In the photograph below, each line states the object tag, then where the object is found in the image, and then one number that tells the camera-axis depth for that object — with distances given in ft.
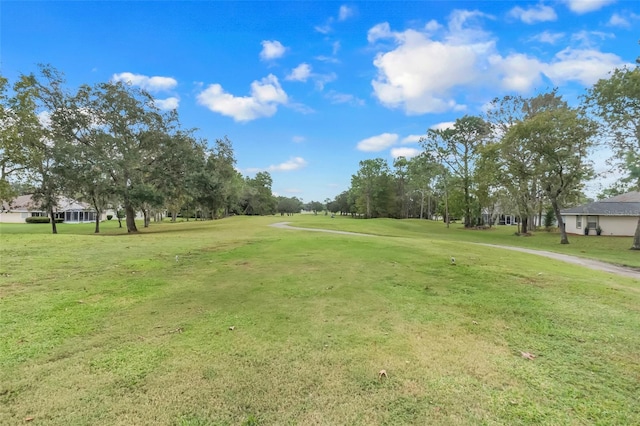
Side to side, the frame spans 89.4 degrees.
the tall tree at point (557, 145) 73.82
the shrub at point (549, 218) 130.91
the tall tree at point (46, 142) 70.79
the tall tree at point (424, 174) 144.77
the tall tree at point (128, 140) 81.66
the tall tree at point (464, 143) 128.77
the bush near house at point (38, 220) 167.73
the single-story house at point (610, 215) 101.45
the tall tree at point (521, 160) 86.12
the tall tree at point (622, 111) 64.76
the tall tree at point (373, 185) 224.94
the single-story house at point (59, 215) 188.85
